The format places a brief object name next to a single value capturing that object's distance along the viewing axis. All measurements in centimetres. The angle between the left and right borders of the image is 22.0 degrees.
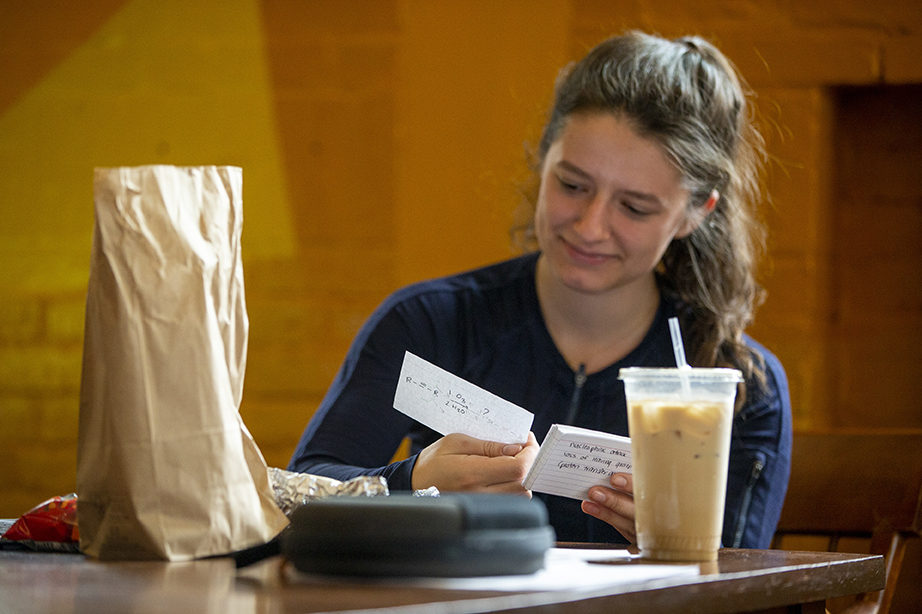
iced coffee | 182
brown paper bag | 174
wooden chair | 247
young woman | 250
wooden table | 156
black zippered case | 162
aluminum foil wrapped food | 184
